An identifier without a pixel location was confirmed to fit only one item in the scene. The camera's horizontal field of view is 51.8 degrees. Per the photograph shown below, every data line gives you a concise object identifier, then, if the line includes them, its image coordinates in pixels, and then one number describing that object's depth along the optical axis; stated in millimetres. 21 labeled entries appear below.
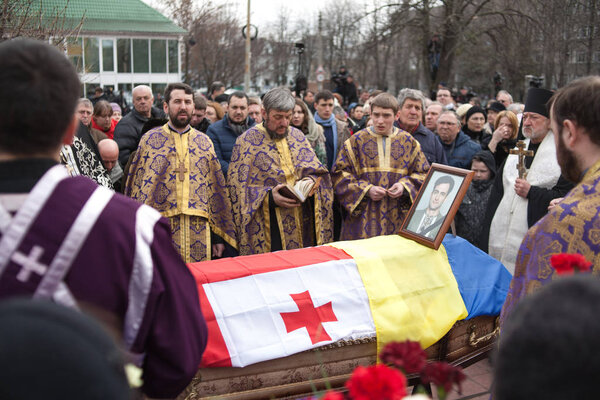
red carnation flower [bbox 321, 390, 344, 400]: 1099
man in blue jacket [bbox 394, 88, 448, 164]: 6066
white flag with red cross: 3193
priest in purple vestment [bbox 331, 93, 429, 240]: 5270
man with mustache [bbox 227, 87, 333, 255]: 5102
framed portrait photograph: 4051
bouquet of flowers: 1128
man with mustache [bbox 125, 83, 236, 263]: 4797
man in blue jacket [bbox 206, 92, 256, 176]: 6137
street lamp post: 23330
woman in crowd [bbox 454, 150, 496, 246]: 5664
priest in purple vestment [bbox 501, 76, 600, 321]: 2133
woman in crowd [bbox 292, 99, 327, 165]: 6391
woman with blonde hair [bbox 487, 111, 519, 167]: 5930
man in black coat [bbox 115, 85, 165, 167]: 6090
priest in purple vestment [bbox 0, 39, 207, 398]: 1490
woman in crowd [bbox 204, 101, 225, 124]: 8633
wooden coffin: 3145
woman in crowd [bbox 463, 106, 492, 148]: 7684
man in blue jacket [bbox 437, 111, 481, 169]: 6531
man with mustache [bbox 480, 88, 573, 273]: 4465
